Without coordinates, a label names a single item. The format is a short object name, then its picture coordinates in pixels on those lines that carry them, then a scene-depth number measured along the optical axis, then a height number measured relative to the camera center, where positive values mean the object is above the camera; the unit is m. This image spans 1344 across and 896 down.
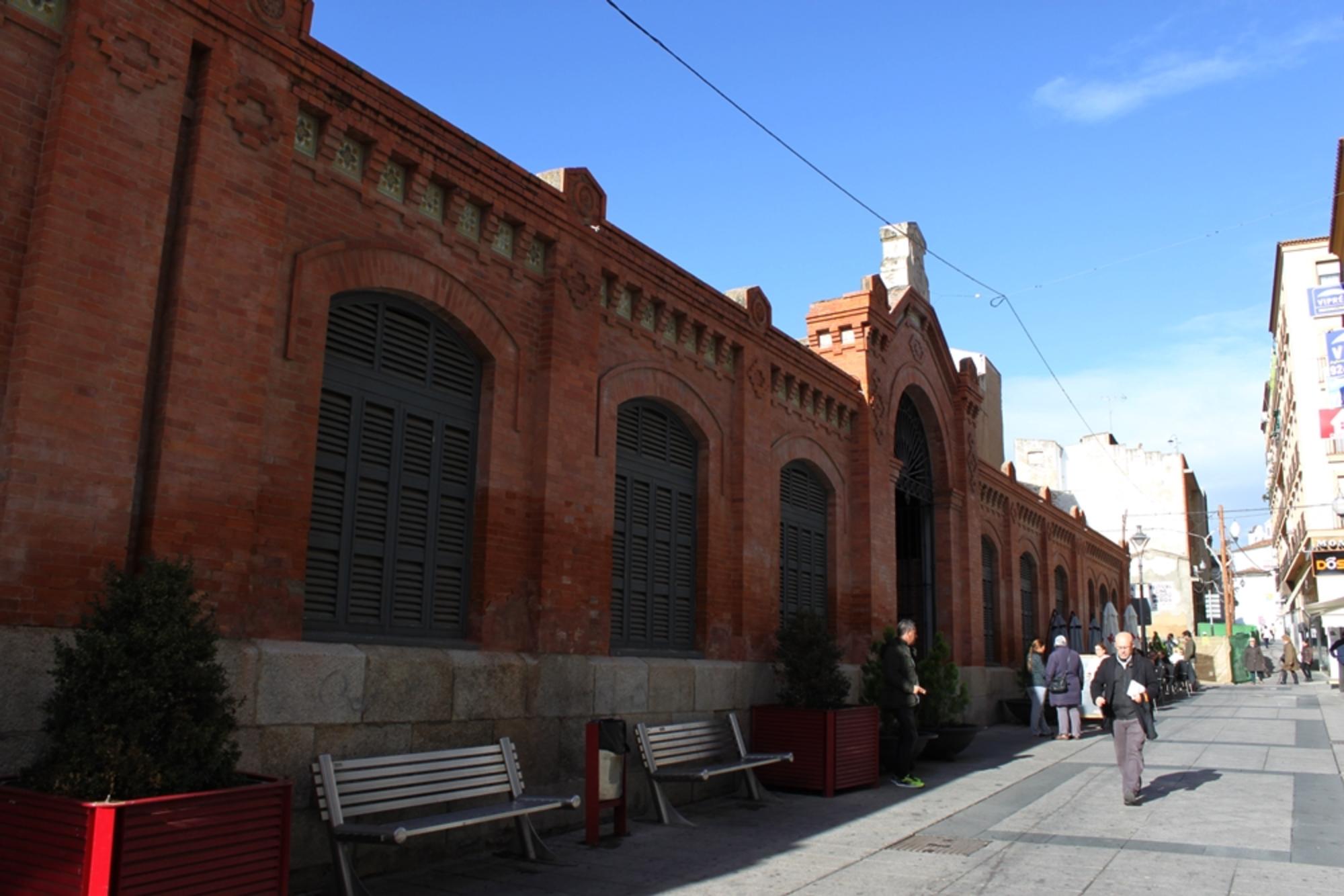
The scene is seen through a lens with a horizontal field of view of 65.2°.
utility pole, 48.41 +3.70
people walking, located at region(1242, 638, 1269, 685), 36.72 +0.03
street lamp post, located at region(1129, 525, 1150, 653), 32.09 +3.50
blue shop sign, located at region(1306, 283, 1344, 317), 42.15 +14.69
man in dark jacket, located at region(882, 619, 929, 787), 11.92 -0.45
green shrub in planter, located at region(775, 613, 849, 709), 11.71 -0.20
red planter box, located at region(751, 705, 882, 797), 11.17 -1.01
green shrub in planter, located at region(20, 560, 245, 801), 4.98 -0.34
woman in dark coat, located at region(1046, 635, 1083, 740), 17.50 -0.42
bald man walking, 10.45 -0.47
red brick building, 5.99 +1.83
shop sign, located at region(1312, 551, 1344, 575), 38.75 +3.64
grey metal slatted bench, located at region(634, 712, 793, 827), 9.47 -1.03
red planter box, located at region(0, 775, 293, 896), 4.72 -0.97
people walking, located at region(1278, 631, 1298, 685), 37.62 -0.01
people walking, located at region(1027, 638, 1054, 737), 18.55 -0.58
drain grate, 8.30 -1.52
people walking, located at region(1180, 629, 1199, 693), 31.47 +0.10
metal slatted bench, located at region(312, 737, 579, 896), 6.38 -1.01
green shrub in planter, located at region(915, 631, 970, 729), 13.74 -0.43
